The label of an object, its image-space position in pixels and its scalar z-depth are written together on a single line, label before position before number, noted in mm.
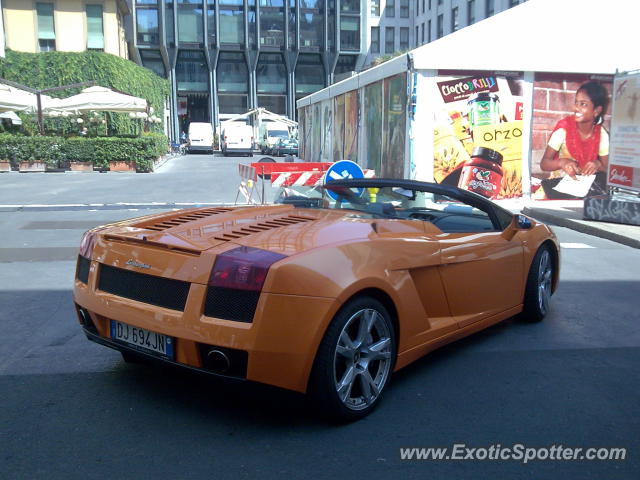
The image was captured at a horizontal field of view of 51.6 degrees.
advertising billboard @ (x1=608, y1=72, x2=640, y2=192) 11742
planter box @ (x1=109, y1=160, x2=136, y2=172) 26500
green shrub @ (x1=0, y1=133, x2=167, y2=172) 25766
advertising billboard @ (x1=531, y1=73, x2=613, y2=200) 15211
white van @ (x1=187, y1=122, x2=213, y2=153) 47875
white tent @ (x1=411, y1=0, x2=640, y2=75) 14531
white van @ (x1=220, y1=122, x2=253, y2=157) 44938
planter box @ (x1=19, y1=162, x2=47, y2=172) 25844
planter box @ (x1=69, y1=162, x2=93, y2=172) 26266
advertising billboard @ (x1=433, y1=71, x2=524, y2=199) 14844
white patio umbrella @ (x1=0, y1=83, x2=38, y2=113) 24098
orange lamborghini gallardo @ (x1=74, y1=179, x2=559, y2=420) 3146
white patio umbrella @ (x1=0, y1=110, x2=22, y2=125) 28766
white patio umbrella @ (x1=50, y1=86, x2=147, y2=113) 26781
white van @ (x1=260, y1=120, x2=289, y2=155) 46094
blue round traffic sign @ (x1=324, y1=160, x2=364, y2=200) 10039
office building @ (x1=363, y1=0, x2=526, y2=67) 52631
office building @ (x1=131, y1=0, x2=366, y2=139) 59969
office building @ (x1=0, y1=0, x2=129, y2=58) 39094
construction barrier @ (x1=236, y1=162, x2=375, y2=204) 10359
